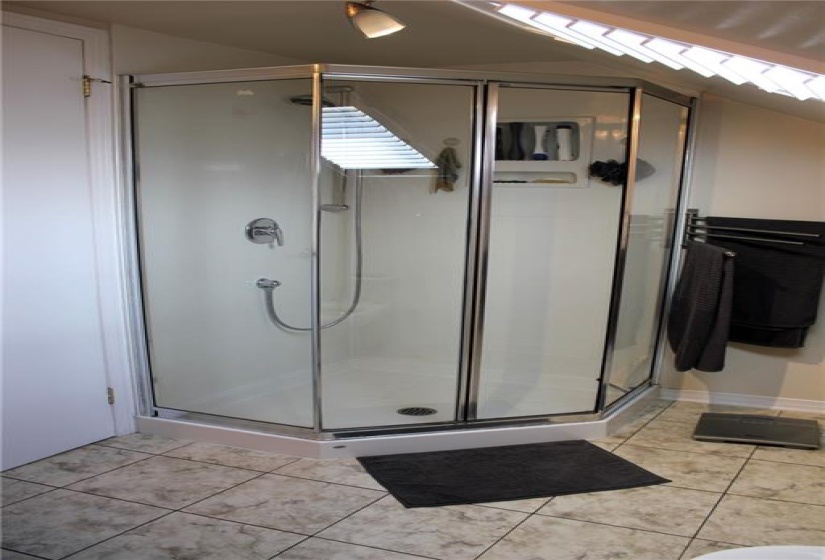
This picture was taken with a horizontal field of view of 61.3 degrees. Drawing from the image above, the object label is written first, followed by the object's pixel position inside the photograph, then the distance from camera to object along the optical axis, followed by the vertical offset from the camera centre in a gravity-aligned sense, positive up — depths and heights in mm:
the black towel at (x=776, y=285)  3625 -537
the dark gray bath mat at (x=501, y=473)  2729 -1245
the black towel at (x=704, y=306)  3531 -652
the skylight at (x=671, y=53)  1690 +324
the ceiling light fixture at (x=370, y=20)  2504 +530
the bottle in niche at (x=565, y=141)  3420 +167
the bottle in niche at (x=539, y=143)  3340 +150
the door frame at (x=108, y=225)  3051 -294
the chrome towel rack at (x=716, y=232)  3608 -272
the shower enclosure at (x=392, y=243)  3107 -354
